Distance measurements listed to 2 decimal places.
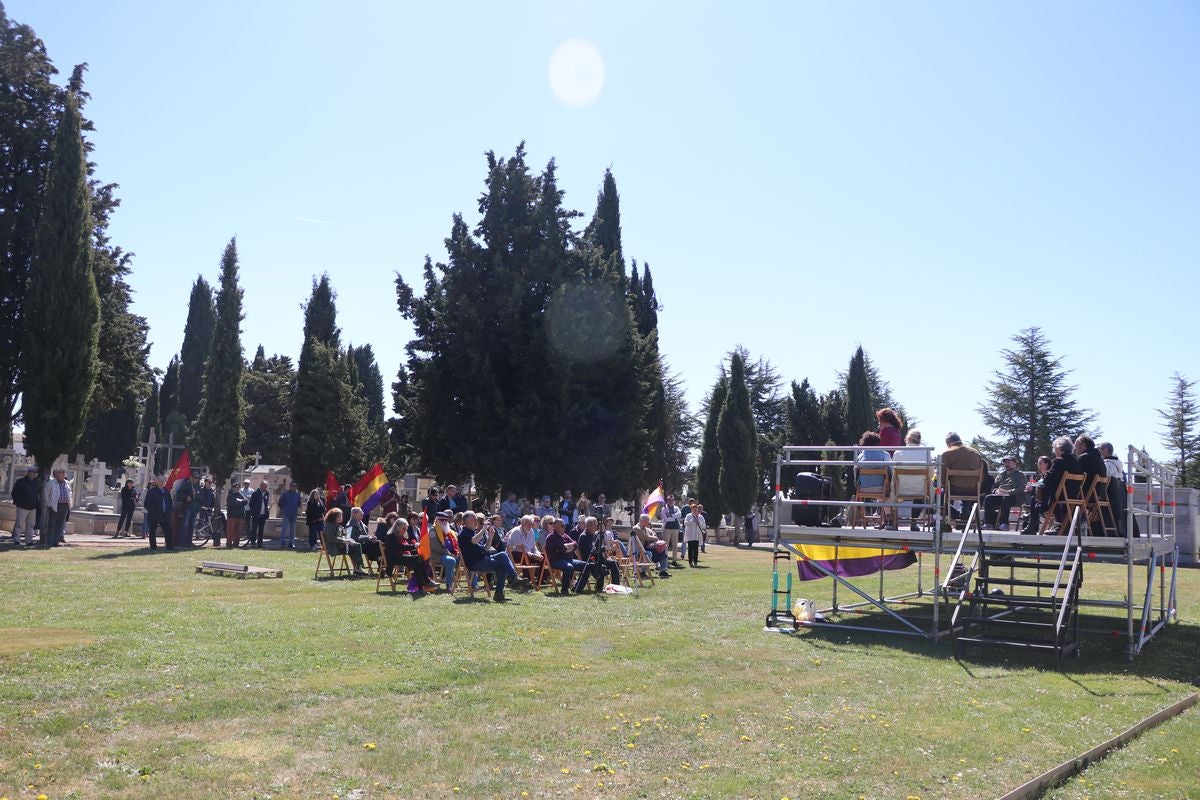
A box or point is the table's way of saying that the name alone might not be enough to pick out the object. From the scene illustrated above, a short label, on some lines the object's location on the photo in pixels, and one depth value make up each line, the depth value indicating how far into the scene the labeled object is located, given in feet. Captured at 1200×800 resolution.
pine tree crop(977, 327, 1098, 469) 211.61
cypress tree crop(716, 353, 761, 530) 152.02
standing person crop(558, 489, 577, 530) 79.00
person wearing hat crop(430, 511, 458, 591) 53.52
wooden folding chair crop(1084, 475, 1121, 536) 40.81
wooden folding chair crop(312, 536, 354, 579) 59.10
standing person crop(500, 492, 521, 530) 80.18
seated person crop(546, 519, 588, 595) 55.47
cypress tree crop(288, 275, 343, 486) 123.03
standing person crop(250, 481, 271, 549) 85.92
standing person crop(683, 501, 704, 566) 85.87
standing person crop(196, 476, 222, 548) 86.38
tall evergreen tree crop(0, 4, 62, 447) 86.17
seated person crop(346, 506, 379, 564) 57.54
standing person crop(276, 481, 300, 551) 85.46
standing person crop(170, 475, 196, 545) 77.41
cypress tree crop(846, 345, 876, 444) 192.24
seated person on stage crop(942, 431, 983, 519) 43.45
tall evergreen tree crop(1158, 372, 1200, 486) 214.48
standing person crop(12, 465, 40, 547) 71.92
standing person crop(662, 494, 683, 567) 90.43
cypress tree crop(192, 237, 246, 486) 127.95
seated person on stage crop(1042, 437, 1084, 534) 39.91
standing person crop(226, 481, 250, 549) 81.71
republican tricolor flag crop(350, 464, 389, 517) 75.97
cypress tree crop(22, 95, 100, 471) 78.89
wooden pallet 56.08
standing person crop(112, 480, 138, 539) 85.51
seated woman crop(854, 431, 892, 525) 43.55
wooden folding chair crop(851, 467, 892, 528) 44.19
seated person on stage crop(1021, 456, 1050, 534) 40.91
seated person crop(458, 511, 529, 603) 50.24
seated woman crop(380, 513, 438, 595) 52.49
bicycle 86.07
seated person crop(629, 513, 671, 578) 71.69
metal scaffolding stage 39.55
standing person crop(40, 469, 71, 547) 72.28
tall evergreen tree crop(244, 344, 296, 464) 201.16
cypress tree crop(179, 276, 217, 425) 226.17
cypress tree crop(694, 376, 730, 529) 152.56
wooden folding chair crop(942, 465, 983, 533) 43.29
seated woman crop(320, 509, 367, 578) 60.49
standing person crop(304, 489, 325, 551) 82.38
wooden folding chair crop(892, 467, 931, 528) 42.60
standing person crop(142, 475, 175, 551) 73.87
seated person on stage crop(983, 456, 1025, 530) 47.37
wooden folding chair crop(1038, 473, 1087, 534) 39.58
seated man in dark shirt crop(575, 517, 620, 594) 56.65
